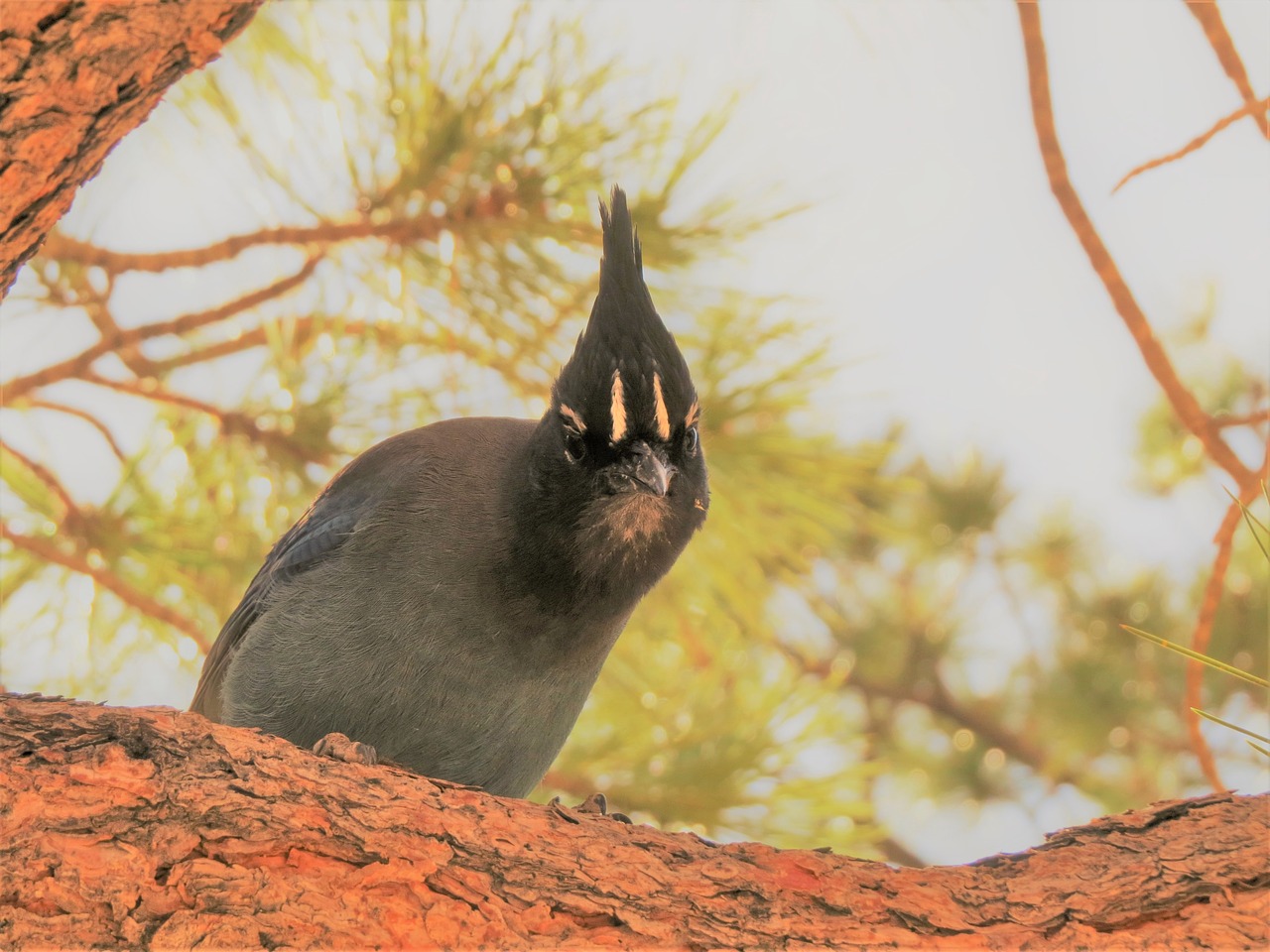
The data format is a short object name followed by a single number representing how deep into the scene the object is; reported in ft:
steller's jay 17.63
